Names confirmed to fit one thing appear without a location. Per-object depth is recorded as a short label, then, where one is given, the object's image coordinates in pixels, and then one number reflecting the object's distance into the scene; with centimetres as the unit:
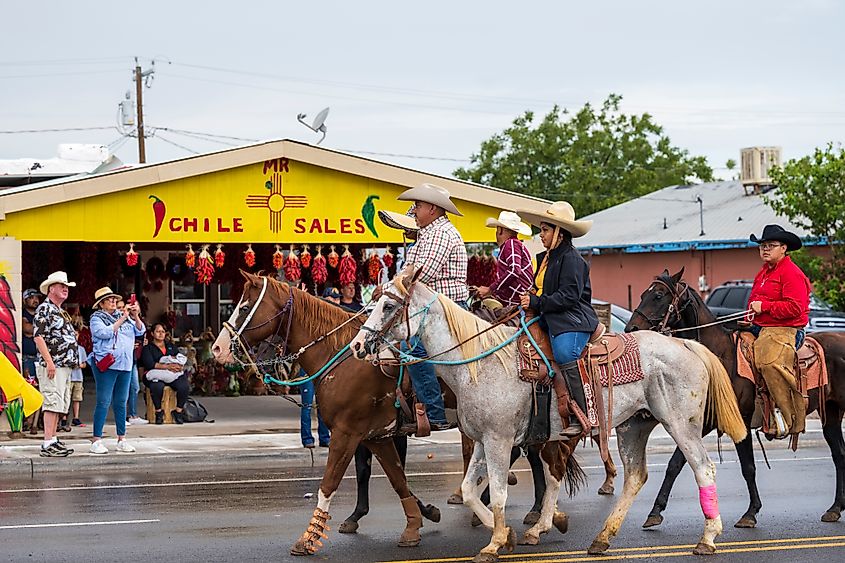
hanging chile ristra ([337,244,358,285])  1877
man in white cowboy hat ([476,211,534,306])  1098
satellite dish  1938
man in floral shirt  1457
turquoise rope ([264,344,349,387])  970
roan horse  886
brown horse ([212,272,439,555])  948
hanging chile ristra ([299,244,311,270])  1872
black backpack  1858
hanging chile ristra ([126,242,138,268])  1844
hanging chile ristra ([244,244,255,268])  1809
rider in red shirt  1053
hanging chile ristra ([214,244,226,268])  1842
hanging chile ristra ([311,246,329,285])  1883
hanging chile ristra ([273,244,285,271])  1864
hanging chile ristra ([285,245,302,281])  1864
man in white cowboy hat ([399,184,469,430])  954
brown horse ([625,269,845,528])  1054
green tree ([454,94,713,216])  6141
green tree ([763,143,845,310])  3066
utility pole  4312
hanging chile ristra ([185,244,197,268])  1838
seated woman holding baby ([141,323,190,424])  1825
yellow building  1722
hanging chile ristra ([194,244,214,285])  1842
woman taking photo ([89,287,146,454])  1469
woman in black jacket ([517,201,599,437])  911
